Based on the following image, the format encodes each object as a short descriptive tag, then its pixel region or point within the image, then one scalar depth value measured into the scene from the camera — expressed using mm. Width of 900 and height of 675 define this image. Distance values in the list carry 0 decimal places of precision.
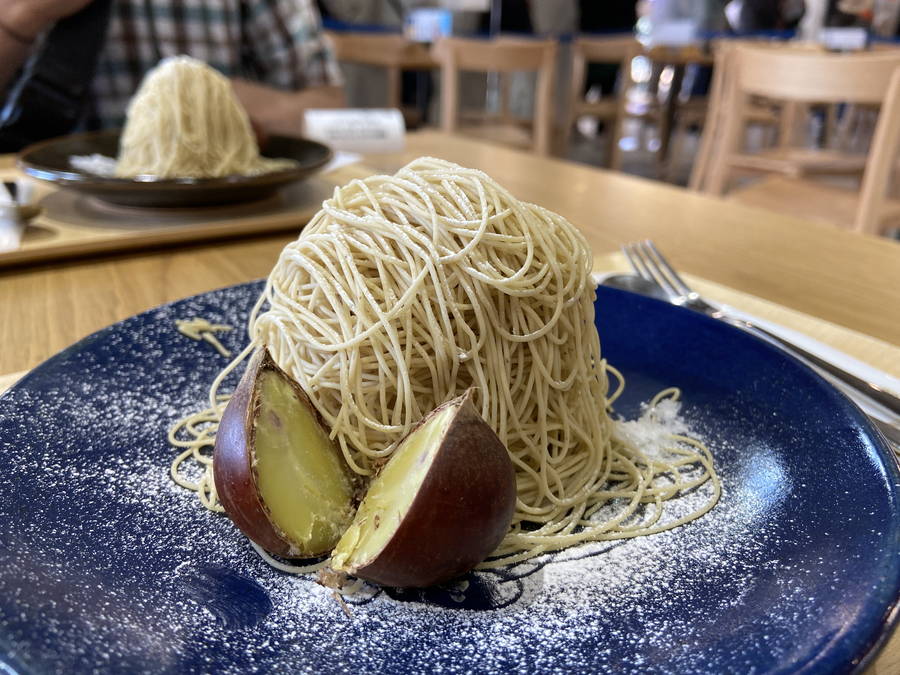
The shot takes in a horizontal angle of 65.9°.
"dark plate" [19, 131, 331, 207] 370
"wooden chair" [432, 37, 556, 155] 1252
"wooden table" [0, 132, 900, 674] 310
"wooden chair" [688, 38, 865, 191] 922
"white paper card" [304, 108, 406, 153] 587
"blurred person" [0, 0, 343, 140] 729
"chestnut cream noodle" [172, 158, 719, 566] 195
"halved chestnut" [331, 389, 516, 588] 147
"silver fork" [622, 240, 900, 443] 219
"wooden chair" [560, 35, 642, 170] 1780
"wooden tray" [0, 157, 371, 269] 365
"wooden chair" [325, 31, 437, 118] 1571
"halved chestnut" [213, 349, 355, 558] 159
